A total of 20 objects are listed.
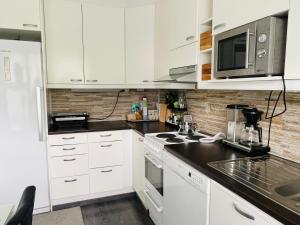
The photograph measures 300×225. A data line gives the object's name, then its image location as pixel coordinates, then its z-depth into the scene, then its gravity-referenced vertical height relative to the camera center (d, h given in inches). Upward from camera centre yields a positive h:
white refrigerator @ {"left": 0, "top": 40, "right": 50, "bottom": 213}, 83.0 -9.5
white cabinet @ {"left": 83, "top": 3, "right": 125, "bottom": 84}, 101.7 +23.3
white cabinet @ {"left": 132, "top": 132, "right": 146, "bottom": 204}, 92.6 -31.8
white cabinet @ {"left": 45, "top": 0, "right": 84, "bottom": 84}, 95.3 +22.9
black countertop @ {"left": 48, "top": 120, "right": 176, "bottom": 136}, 94.0 -15.7
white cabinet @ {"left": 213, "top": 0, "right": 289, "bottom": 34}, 43.6 +18.4
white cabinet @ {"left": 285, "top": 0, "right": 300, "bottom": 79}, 39.6 +9.1
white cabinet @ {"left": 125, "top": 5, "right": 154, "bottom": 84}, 106.6 +24.1
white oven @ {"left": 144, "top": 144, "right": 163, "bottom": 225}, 75.5 -33.9
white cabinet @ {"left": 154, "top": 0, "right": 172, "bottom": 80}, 92.6 +24.0
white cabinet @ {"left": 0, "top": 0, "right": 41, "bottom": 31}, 82.3 +29.7
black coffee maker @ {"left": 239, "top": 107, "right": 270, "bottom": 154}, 60.4 -11.7
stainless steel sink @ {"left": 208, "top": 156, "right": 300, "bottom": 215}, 37.5 -17.2
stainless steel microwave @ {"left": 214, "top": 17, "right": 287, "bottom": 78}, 44.4 +9.8
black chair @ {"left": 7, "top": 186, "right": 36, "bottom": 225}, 29.7 -17.1
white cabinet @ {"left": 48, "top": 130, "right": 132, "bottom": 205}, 93.8 -32.0
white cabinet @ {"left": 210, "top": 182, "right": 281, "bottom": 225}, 35.1 -20.9
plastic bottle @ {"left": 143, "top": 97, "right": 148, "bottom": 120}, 120.6 -9.3
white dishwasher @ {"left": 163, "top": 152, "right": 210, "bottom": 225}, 50.1 -26.2
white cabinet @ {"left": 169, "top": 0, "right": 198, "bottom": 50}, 71.9 +25.0
